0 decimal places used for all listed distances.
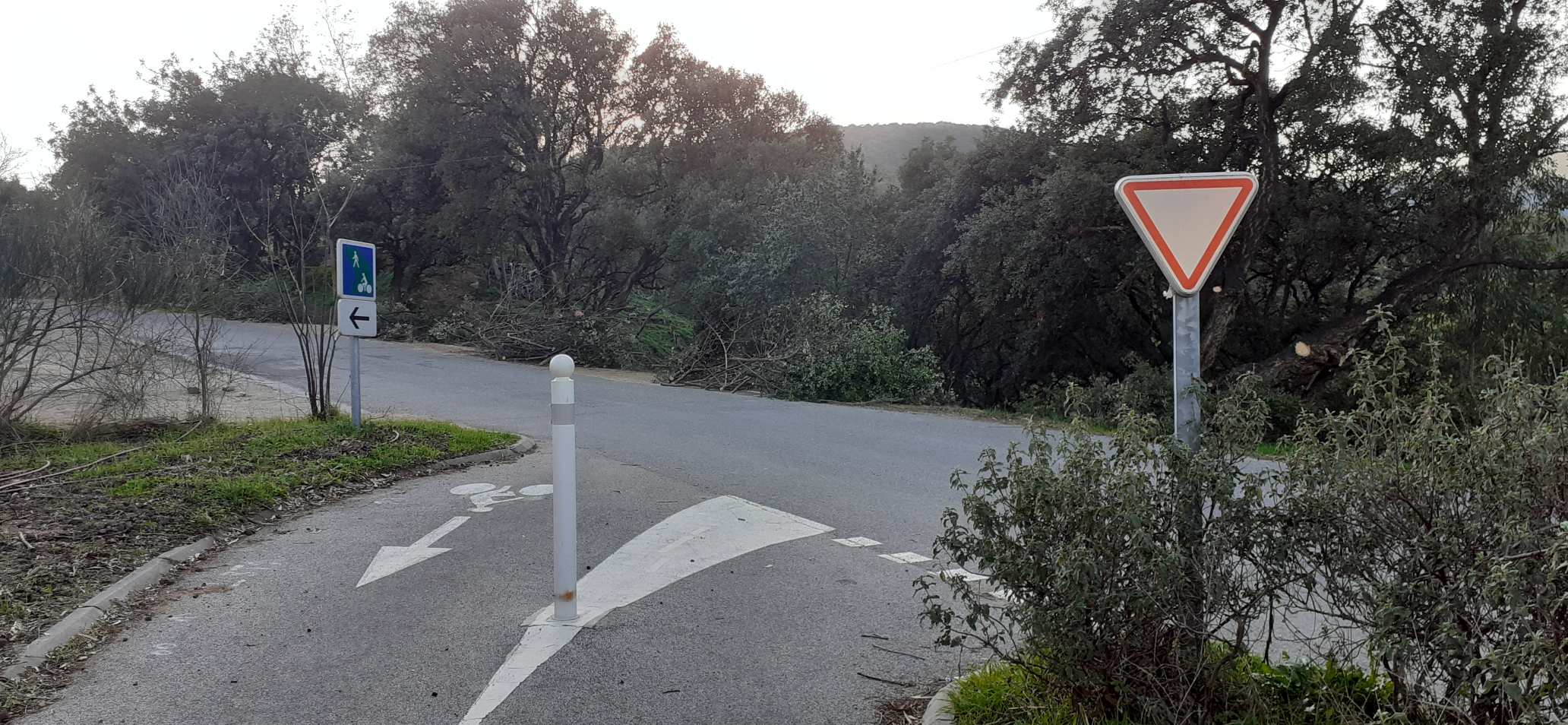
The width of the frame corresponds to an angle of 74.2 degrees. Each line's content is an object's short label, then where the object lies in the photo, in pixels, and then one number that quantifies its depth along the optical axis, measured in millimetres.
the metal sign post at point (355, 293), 10195
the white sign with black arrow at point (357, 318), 10234
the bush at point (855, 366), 19141
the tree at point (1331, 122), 16797
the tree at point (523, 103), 31609
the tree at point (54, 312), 9625
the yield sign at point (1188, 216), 3572
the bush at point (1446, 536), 2416
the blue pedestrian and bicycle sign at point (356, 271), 10172
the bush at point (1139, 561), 3139
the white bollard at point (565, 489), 5027
